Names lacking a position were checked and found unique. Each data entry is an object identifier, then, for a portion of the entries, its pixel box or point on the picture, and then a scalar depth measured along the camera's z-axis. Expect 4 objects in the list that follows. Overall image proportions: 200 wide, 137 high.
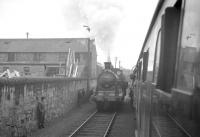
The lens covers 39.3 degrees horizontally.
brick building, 49.22
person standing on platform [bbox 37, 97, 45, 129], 12.59
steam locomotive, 18.36
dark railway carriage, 1.43
